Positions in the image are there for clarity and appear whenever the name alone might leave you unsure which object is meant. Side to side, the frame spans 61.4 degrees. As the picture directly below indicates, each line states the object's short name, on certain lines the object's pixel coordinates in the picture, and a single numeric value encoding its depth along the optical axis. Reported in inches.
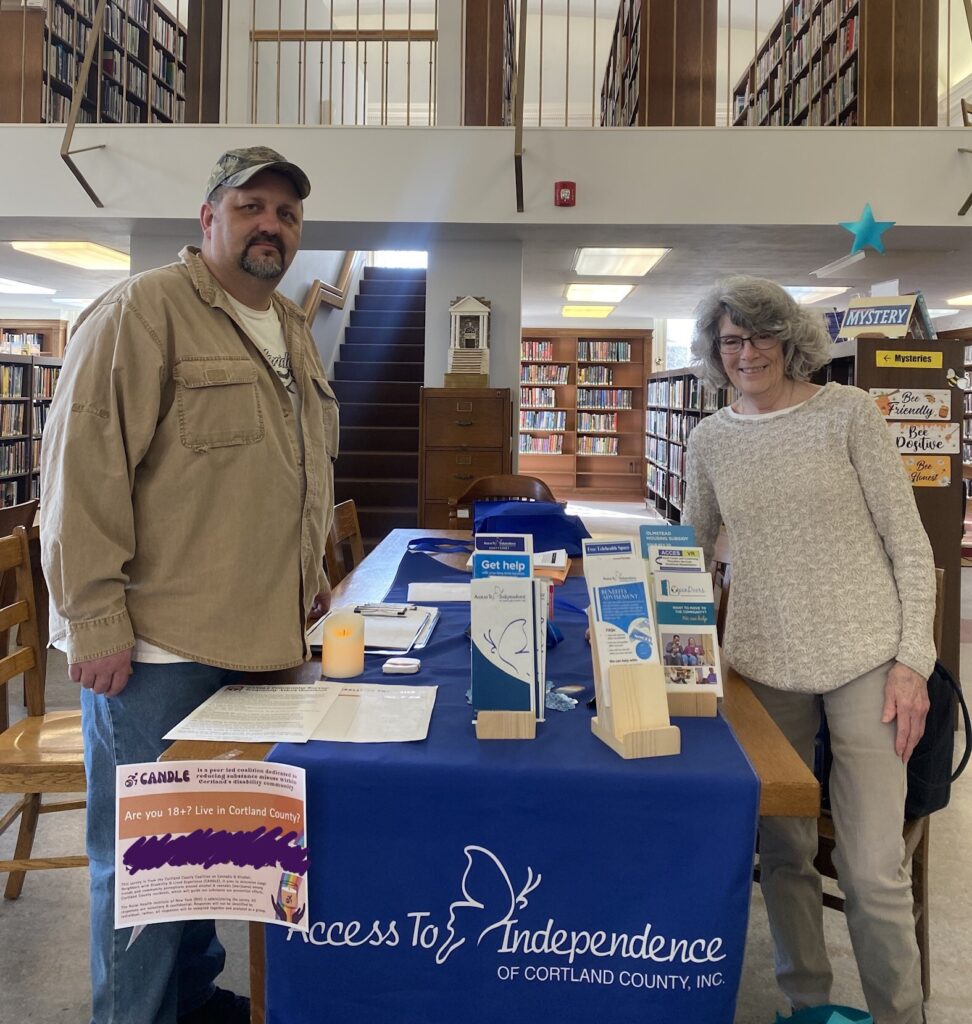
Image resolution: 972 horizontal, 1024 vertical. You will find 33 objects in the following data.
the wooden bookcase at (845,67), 191.0
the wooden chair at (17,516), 134.4
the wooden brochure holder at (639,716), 43.3
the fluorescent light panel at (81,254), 234.8
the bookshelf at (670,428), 298.7
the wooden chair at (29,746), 68.5
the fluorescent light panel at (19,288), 350.0
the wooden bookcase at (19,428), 245.1
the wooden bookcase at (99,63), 212.7
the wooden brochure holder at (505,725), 45.3
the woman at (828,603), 54.1
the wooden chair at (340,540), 100.1
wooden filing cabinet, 191.0
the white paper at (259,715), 45.7
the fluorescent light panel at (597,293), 294.7
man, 48.4
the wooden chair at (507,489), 142.9
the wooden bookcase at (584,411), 435.2
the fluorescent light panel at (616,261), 221.8
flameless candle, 55.9
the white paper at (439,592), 78.1
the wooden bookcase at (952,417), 121.8
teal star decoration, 134.8
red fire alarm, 176.2
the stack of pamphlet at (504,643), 45.9
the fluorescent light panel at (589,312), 362.9
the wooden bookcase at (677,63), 197.9
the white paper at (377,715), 45.4
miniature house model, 200.2
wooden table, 41.1
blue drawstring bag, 99.0
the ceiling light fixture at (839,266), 216.8
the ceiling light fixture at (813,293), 298.5
